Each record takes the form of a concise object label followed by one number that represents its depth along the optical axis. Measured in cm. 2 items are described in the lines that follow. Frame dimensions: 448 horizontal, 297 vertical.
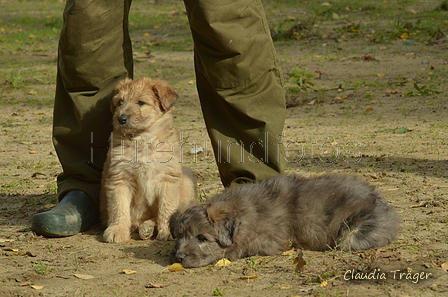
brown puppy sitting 849
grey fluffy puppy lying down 719
